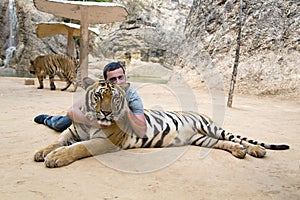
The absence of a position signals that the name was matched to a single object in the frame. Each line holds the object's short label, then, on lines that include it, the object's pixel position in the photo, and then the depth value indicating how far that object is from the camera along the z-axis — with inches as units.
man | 94.4
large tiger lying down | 86.8
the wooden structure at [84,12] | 286.2
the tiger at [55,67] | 345.4
